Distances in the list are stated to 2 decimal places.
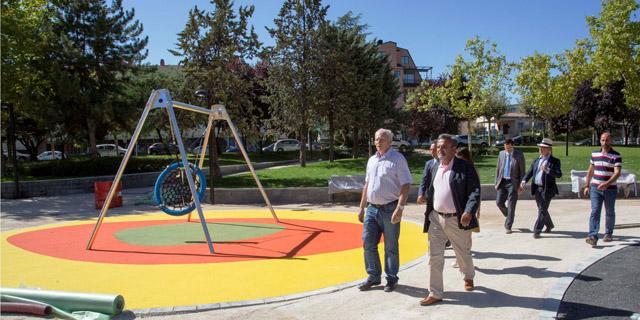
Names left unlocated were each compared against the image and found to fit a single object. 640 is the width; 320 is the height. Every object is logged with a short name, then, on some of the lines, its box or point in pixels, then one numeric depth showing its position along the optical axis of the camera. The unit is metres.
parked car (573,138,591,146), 63.72
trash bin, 16.30
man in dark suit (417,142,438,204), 6.91
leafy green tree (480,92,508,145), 34.96
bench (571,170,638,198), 15.83
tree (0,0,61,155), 20.61
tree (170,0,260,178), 20.94
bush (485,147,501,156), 34.33
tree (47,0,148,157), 23.92
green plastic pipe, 5.55
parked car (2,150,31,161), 46.44
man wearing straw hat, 9.57
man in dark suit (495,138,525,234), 10.00
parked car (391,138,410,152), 43.22
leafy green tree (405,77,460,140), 51.28
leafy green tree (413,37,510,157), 32.88
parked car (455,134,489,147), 53.31
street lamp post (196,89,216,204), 14.50
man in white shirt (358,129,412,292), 6.30
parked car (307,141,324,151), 52.88
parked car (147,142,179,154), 49.65
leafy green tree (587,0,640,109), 24.81
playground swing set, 9.60
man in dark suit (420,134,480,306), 5.78
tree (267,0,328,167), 26.14
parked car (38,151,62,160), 47.81
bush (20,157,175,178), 22.77
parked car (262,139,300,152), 50.33
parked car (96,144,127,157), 48.97
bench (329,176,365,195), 16.64
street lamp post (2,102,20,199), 18.31
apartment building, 86.19
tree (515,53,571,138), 35.28
